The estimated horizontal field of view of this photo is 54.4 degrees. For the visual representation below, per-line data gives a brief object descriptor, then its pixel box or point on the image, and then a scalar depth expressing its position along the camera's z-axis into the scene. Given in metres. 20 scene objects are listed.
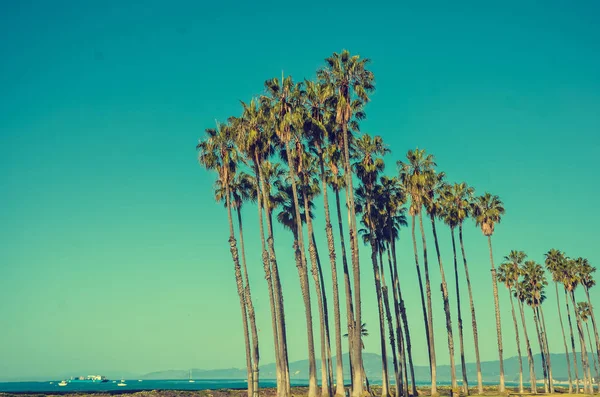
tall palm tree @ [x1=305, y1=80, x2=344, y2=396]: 42.97
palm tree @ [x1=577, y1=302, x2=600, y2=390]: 110.69
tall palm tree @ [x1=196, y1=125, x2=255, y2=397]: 48.50
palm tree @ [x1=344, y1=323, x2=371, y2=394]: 70.37
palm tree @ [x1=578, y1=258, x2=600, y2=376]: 93.81
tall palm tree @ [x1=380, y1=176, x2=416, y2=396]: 58.31
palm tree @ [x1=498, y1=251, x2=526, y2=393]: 88.25
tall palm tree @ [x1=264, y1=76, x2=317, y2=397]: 44.16
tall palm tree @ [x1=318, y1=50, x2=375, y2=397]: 42.91
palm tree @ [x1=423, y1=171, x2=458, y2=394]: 58.48
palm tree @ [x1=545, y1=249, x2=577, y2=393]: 93.50
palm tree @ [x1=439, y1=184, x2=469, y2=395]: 64.69
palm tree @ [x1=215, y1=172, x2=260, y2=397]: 46.91
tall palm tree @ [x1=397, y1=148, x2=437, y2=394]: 56.06
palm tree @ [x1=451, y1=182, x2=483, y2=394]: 64.25
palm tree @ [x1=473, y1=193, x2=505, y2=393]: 70.38
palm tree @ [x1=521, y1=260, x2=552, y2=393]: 90.50
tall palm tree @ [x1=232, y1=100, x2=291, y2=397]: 46.38
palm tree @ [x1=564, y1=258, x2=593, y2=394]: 92.81
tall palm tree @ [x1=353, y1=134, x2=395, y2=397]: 53.53
